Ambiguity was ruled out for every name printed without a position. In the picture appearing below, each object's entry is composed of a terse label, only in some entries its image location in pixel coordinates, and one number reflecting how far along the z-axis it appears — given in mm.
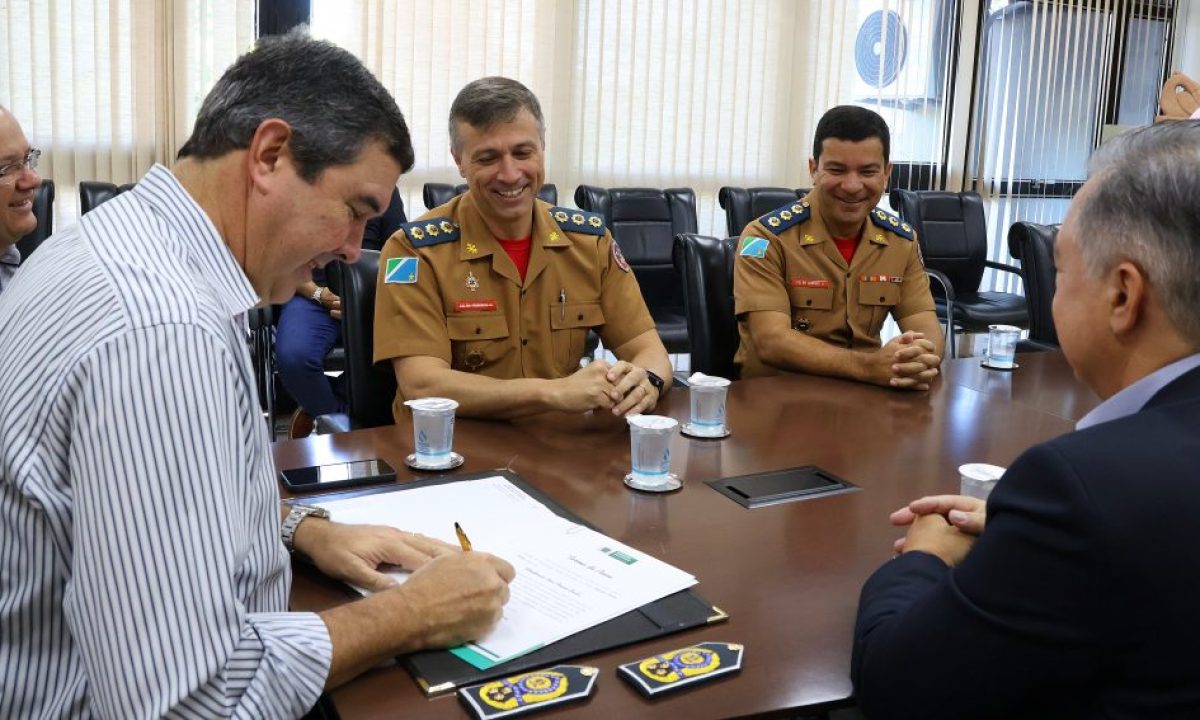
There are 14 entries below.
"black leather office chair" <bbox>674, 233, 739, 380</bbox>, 2883
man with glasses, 2520
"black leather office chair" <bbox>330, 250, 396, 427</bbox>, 2318
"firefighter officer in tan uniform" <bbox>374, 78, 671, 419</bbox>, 2262
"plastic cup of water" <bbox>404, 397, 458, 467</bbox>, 1676
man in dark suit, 869
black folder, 1033
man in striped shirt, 892
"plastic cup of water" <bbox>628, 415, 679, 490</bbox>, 1591
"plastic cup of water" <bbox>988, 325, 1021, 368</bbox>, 2646
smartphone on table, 1591
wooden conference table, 1031
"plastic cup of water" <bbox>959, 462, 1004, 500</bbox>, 1493
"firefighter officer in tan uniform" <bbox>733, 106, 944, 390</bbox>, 2881
